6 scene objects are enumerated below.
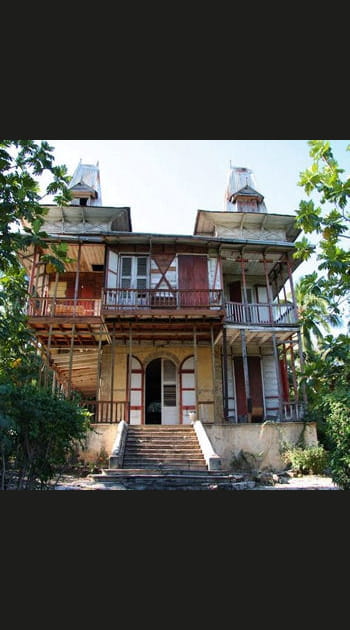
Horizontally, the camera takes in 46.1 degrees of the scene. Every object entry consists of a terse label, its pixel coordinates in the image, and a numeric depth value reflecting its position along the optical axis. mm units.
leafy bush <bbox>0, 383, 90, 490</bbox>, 5430
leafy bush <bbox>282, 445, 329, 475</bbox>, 11297
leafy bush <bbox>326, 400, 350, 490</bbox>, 6137
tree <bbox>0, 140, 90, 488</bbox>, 5508
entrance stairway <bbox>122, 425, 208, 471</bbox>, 9972
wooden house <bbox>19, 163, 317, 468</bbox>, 14492
